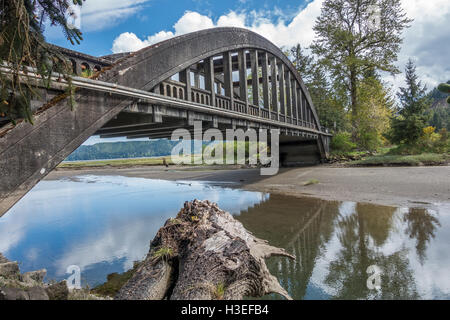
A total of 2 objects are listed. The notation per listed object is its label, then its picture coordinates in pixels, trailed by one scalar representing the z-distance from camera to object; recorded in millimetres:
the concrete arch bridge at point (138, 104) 4457
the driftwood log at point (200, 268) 3264
